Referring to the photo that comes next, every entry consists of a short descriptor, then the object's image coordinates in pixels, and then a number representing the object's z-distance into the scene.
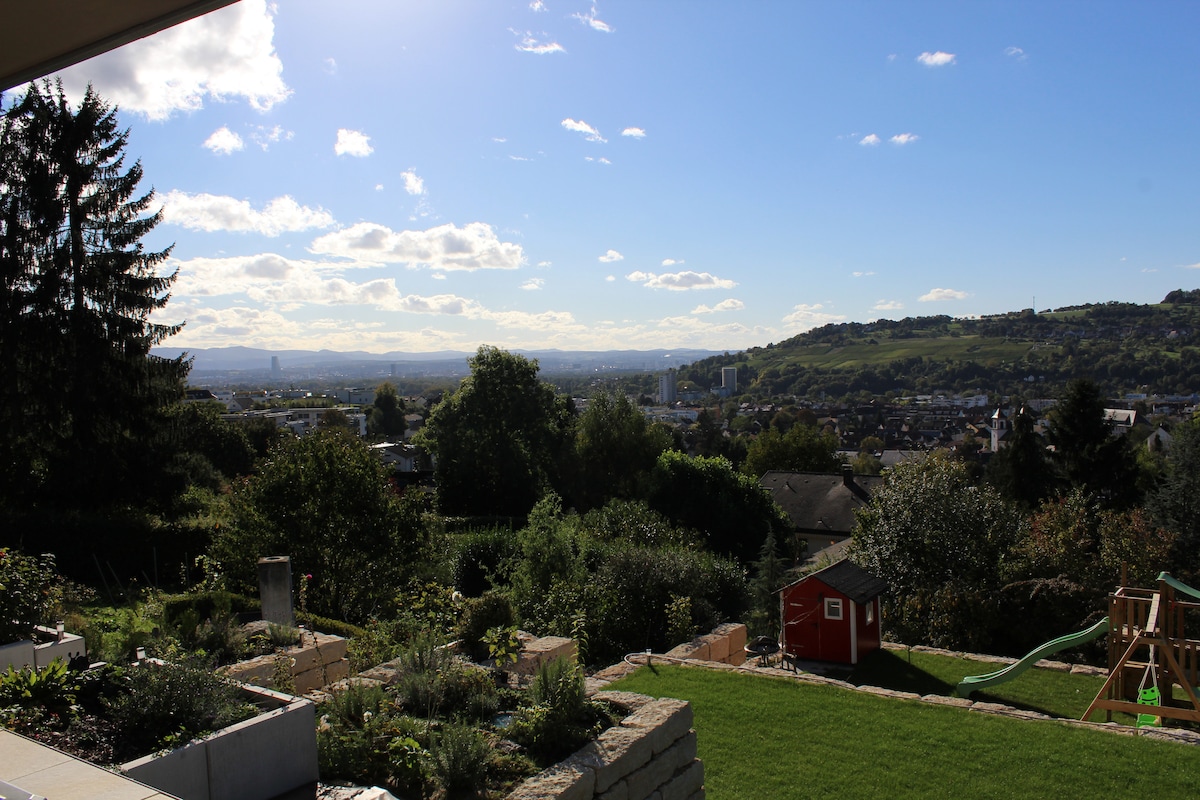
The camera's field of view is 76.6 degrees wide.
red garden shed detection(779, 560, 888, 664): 12.65
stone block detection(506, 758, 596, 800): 4.34
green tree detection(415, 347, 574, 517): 30.56
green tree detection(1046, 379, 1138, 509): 27.59
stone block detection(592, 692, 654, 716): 5.74
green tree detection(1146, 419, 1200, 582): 18.58
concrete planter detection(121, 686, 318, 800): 3.71
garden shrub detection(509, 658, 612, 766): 4.99
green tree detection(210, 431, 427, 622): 12.66
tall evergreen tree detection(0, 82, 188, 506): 17.81
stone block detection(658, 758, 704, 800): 5.43
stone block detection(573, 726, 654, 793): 4.77
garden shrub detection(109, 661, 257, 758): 4.04
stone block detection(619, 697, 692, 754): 5.30
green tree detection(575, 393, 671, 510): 35.16
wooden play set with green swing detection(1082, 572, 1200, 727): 9.04
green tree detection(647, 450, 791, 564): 27.31
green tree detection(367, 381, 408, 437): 87.25
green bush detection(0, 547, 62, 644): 5.35
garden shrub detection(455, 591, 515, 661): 7.32
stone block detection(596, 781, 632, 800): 4.80
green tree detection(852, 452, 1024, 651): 14.52
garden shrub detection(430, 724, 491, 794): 4.43
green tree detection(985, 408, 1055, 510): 31.77
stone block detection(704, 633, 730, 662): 11.30
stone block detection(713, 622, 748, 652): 11.90
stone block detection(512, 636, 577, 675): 6.77
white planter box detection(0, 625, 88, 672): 5.15
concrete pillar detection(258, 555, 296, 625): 8.01
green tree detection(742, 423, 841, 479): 43.97
